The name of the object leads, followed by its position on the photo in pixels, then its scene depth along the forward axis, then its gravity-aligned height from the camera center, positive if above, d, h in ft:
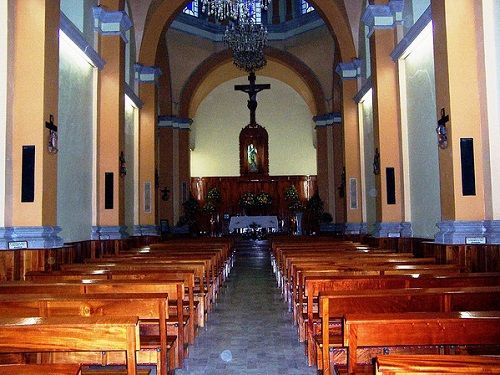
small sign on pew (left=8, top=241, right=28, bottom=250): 21.51 -0.74
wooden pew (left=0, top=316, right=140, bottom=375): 7.24 -1.46
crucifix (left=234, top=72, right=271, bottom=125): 62.23 +15.00
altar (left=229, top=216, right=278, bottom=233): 62.69 -0.12
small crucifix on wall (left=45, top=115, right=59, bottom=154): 23.06 +3.76
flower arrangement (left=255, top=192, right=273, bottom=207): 70.23 +2.58
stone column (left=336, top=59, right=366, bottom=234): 46.09 +5.99
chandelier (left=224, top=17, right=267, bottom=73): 51.42 +16.99
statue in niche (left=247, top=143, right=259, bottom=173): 77.56 +8.75
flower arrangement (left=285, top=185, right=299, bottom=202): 74.13 +3.46
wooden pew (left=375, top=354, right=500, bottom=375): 5.27 -1.43
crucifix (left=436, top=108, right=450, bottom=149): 22.98 +3.56
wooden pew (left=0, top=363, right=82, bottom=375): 5.44 -1.44
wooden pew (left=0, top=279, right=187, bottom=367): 13.00 -1.51
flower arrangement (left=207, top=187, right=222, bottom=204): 73.31 +3.37
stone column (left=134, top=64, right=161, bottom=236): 45.96 +5.91
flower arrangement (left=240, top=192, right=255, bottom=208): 70.18 +2.61
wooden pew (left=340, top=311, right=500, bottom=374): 7.59 -1.55
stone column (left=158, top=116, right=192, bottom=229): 63.41 +6.88
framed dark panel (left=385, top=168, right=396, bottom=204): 33.94 +2.01
